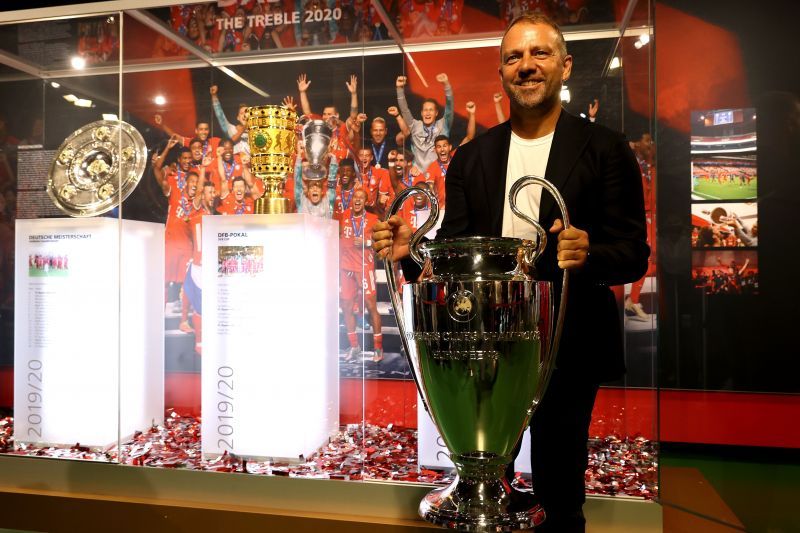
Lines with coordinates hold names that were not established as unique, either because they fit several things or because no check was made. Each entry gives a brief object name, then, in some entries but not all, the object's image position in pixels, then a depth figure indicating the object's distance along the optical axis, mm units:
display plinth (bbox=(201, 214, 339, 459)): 2404
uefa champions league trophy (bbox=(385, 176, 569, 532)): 1128
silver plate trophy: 2719
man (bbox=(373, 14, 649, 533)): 1522
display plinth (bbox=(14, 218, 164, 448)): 2627
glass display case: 2285
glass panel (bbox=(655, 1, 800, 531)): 2010
